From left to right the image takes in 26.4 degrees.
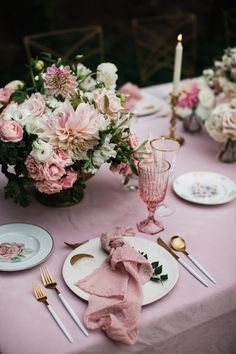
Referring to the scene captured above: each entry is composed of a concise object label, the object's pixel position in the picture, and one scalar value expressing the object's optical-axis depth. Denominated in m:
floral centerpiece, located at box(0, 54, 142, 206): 1.29
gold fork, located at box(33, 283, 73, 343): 1.04
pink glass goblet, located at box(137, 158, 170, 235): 1.30
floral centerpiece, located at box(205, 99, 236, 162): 1.69
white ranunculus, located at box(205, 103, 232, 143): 1.72
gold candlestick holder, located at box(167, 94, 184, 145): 1.82
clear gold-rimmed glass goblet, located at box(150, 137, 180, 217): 1.43
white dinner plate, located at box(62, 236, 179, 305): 1.13
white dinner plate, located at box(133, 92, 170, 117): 2.12
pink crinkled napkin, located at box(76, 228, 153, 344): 1.04
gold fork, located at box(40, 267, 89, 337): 1.06
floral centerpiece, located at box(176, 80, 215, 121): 1.95
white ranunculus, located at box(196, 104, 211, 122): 1.95
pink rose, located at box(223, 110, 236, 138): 1.68
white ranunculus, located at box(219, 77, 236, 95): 1.88
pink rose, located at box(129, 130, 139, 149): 1.41
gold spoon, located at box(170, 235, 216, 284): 1.27
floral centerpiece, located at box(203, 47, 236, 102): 1.87
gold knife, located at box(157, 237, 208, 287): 1.20
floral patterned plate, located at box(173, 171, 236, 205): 1.53
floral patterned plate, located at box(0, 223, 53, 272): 1.23
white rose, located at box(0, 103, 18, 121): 1.31
